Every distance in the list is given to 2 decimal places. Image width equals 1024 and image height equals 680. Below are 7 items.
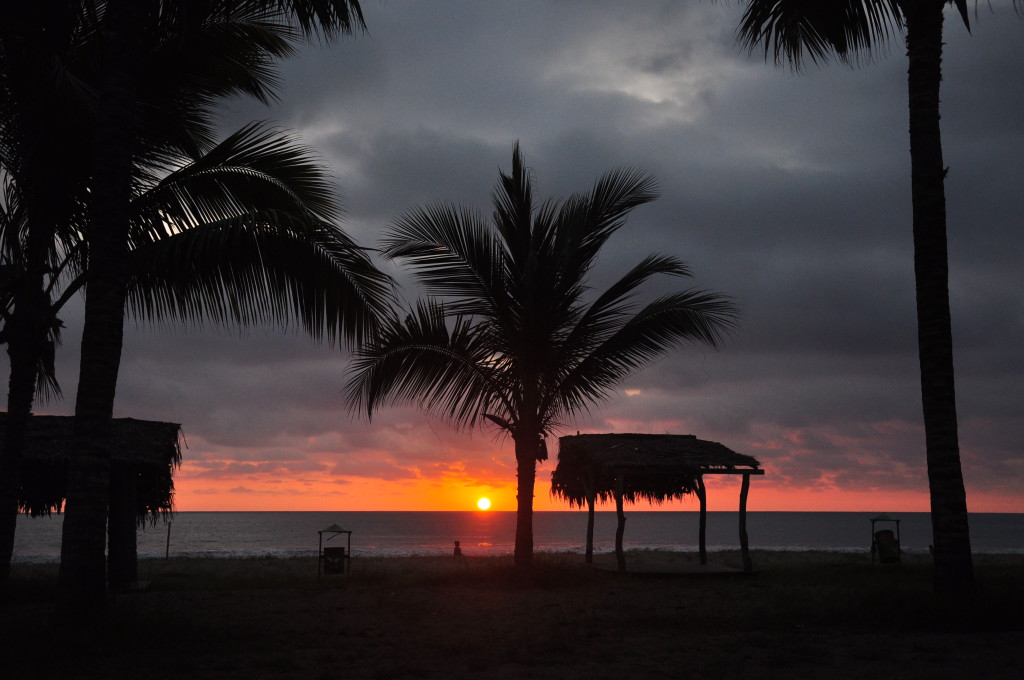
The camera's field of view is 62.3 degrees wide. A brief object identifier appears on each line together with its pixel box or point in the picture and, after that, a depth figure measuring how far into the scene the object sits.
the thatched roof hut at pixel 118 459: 15.99
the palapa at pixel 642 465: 18.06
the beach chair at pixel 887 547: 22.73
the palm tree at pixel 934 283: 9.83
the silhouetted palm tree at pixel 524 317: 15.50
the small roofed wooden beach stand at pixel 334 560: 18.96
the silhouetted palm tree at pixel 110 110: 8.42
